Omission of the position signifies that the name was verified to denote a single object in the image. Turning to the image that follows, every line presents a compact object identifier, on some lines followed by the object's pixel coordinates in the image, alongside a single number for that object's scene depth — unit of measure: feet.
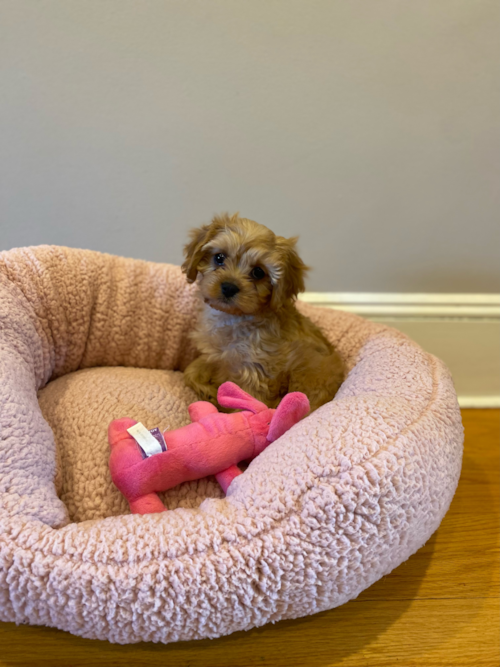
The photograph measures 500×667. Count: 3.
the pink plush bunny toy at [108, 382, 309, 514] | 1.41
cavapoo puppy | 1.73
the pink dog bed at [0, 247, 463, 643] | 1.12
